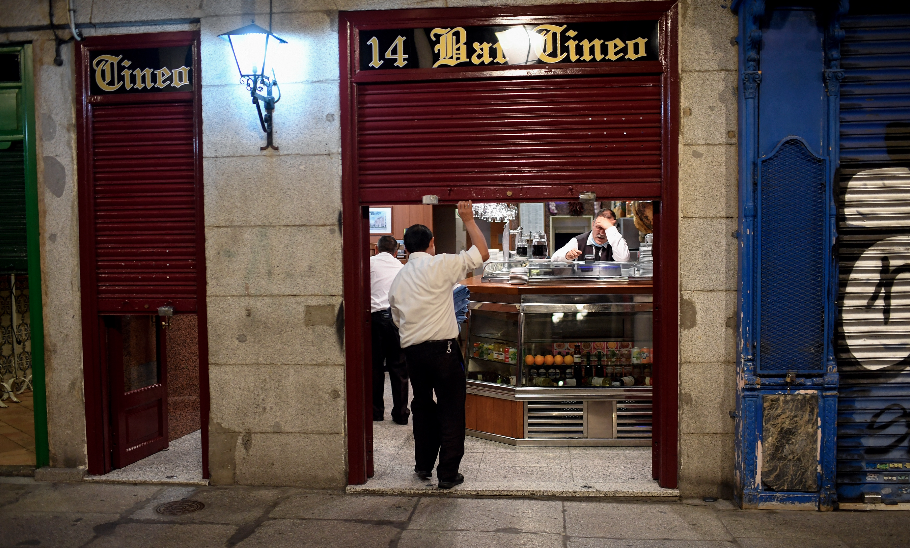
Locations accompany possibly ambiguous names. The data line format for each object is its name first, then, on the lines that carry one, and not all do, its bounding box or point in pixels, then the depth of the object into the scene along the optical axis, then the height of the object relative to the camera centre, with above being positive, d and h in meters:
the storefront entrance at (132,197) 4.76 +0.45
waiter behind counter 7.34 +0.11
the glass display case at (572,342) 5.62 -0.84
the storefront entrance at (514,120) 4.37 +0.93
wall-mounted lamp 4.22 +1.33
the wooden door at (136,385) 4.96 -1.09
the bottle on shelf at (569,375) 5.64 -1.13
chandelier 7.59 +0.48
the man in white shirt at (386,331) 6.20 -0.78
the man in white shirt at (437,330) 4.40 -0.55
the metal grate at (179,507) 4.20 -1.71
